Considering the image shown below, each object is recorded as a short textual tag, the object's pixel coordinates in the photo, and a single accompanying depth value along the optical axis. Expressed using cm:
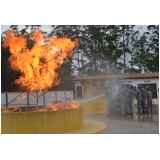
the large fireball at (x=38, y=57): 864
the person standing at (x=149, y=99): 1312
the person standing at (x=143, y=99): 1319
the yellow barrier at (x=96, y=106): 1427
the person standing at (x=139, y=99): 1303
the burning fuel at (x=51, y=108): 927
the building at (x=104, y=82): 2134
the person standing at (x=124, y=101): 1246
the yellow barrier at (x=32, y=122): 775
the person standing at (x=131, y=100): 1260
